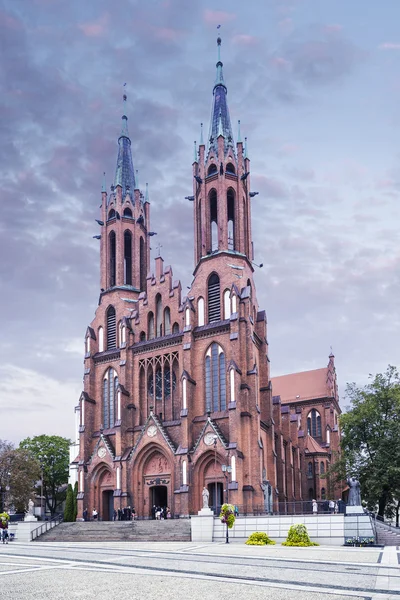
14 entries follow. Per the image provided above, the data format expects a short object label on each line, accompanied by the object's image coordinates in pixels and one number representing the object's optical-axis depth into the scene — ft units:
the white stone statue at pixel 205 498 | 122.83
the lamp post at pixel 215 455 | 149.44
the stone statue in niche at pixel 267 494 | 144.45
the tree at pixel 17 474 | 199.52
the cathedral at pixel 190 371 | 152.25
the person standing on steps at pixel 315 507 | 127.25
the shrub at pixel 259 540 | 106.73
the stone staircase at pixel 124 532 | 130.06
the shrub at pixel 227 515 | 112.47
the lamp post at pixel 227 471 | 143.95
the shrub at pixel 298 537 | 102.17
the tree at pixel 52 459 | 262.88
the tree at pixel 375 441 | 155.63
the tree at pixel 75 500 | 175.94
